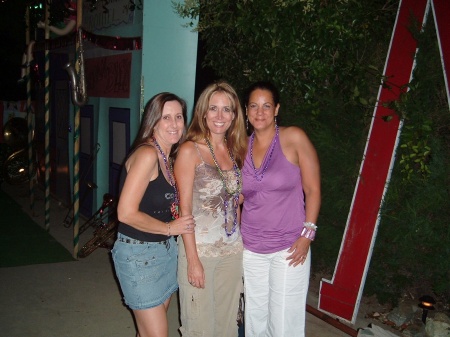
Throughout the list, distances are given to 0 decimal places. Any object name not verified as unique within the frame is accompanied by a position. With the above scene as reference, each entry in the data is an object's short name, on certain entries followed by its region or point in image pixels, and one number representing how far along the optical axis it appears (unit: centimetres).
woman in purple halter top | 285
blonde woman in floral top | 264
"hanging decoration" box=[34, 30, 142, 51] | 577
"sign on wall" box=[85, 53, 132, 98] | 651
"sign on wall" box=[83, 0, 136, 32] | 632
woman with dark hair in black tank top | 252
